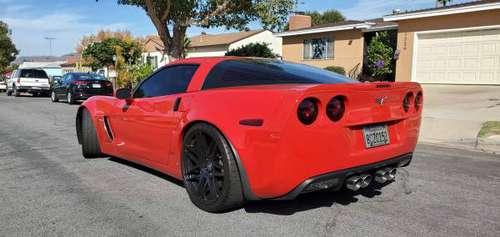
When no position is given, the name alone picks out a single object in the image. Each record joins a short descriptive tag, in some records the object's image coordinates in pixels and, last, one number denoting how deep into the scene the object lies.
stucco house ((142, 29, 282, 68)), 40.97
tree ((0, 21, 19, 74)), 60.38
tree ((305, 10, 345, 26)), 57.47
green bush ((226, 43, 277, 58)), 27.94
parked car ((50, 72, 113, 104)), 18.48
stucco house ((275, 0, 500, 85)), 16.80
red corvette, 3.41
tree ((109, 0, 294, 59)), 22.94
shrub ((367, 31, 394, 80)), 21.39
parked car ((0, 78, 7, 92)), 36.51
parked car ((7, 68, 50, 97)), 25.77
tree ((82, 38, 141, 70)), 40.63
